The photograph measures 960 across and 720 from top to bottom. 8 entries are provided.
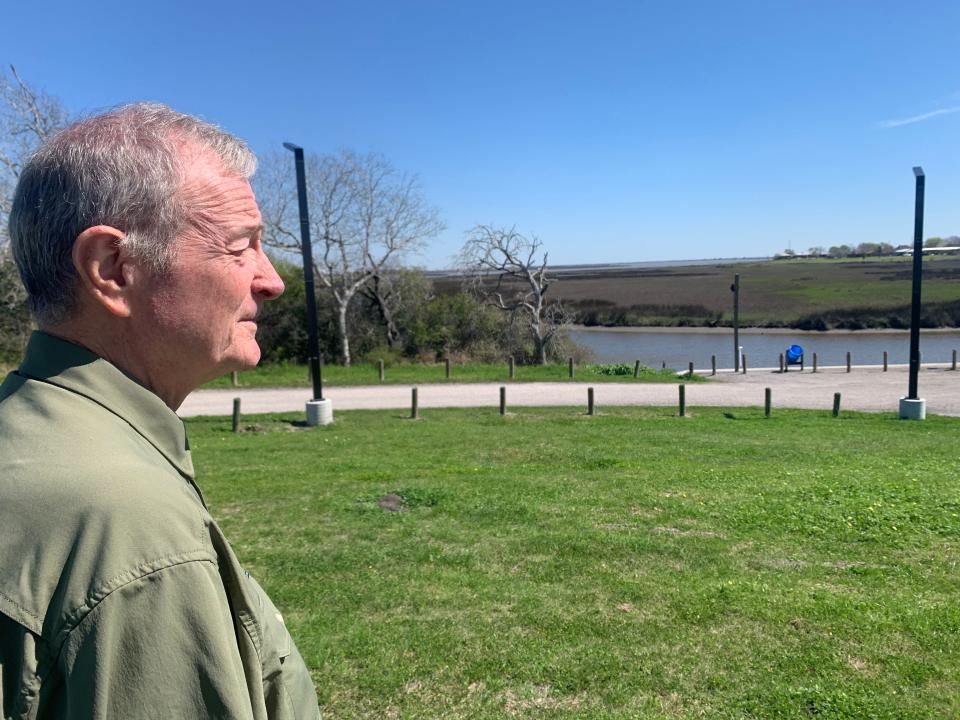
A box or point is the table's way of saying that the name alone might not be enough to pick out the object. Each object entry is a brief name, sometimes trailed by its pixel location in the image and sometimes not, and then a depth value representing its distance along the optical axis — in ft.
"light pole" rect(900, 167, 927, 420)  58.95
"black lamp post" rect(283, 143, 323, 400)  52.70
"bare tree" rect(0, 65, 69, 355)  83.55
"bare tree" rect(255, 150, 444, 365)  118.73
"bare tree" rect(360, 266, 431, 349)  132.16
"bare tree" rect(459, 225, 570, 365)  132.57
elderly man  3.15
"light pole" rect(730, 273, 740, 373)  119.01
